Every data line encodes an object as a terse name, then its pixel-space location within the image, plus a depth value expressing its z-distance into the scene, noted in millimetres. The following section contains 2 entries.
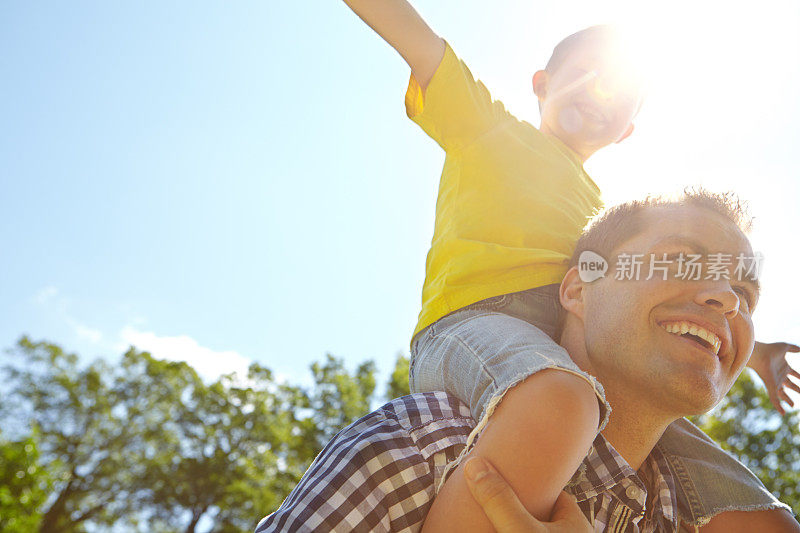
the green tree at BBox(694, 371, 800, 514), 14391
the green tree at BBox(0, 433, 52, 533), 12540
